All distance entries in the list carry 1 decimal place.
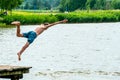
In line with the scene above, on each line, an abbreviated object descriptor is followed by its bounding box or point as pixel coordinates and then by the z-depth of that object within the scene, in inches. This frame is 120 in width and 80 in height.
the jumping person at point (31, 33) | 1251.8
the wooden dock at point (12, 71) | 1372.0
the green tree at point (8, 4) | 5940.0
